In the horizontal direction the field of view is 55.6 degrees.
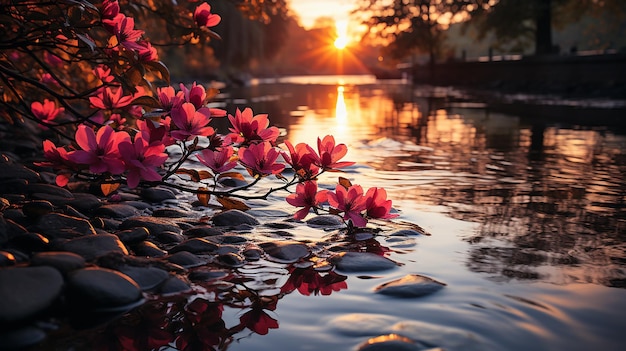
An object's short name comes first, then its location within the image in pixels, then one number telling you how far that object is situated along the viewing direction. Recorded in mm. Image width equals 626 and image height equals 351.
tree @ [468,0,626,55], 22656
